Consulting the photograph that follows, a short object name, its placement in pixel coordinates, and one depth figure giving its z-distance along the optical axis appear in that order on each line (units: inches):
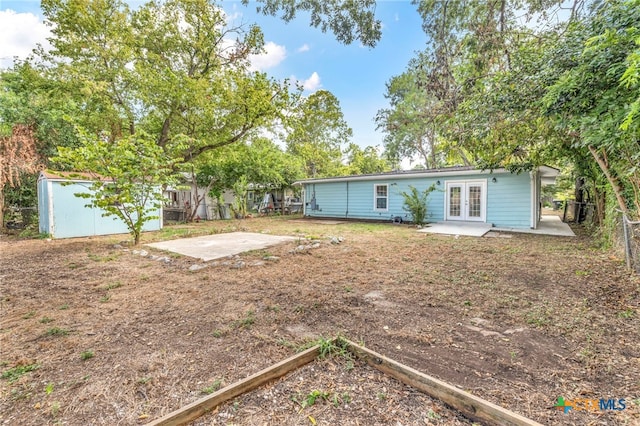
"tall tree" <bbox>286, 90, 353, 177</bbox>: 759.1
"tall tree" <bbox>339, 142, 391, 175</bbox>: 976.9
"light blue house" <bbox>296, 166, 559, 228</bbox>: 380.8
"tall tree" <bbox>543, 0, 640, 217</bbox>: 104.2
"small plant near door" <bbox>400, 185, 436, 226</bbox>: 432.4
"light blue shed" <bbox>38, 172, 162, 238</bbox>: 297.4
